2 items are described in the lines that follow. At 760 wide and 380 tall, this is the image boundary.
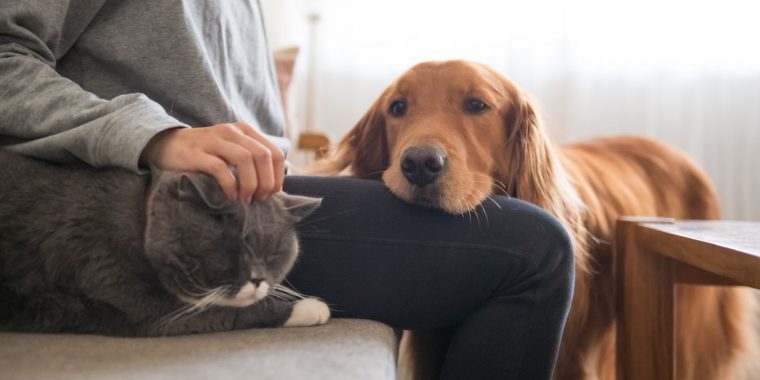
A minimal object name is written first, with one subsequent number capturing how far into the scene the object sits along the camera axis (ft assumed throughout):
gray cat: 2.65
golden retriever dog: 4.12
